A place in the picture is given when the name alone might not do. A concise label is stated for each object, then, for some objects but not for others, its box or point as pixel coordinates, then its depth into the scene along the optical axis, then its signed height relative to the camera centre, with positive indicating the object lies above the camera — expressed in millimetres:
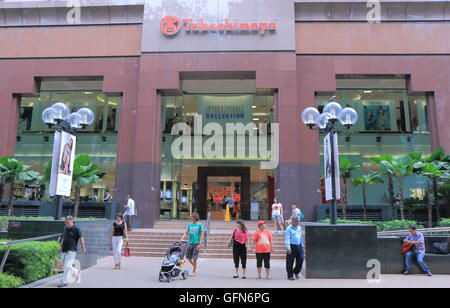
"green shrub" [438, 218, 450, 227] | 14938 -564
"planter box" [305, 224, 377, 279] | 9273 -1134
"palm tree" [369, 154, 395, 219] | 16094 +2025
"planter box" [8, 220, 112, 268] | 10297 -818
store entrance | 24672 +1564
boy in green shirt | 9406 -946
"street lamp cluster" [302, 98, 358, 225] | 9695 +2604
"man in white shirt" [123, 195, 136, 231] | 16812 -151
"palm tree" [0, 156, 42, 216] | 17641 +1636
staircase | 13570 -1551
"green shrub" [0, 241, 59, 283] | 7848 -1328
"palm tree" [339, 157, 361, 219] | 18094 +2157
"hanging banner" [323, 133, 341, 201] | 9867 +1185
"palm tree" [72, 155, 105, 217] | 17188 +1662
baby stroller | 8367 -1440
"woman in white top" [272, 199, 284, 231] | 16391 -247
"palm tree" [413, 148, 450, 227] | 15852 +2001
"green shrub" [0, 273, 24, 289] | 6996 -1638
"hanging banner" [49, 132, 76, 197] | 10102 +1207
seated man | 9922 -1195
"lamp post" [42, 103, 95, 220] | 10500 +2724
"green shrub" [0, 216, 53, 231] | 15297 -859
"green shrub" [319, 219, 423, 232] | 13867 -640
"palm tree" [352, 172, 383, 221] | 17066 +1519
